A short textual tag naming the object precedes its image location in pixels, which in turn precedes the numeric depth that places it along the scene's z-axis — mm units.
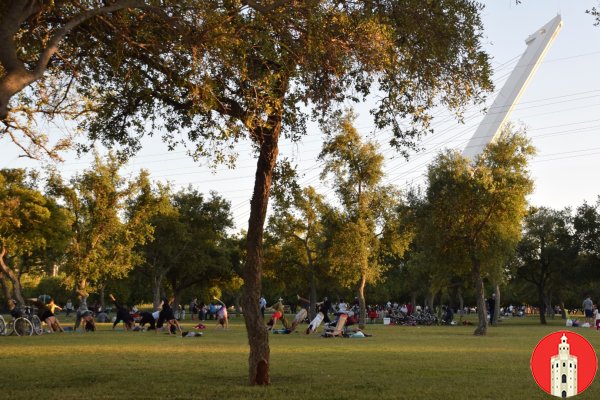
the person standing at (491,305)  43962
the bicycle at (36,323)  24641
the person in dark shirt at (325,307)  25297
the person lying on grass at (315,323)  25000
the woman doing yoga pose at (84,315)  27000
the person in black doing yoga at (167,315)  23625
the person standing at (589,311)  37562
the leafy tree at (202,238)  49688
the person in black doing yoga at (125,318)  26989
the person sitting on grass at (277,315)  26109
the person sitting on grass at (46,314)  25666
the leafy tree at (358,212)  31172
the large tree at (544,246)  44844
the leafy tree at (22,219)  25172
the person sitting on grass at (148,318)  27039
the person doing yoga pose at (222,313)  29114
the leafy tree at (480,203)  25469
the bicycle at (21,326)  22969
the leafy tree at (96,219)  34656
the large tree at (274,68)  9188
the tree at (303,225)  43562
